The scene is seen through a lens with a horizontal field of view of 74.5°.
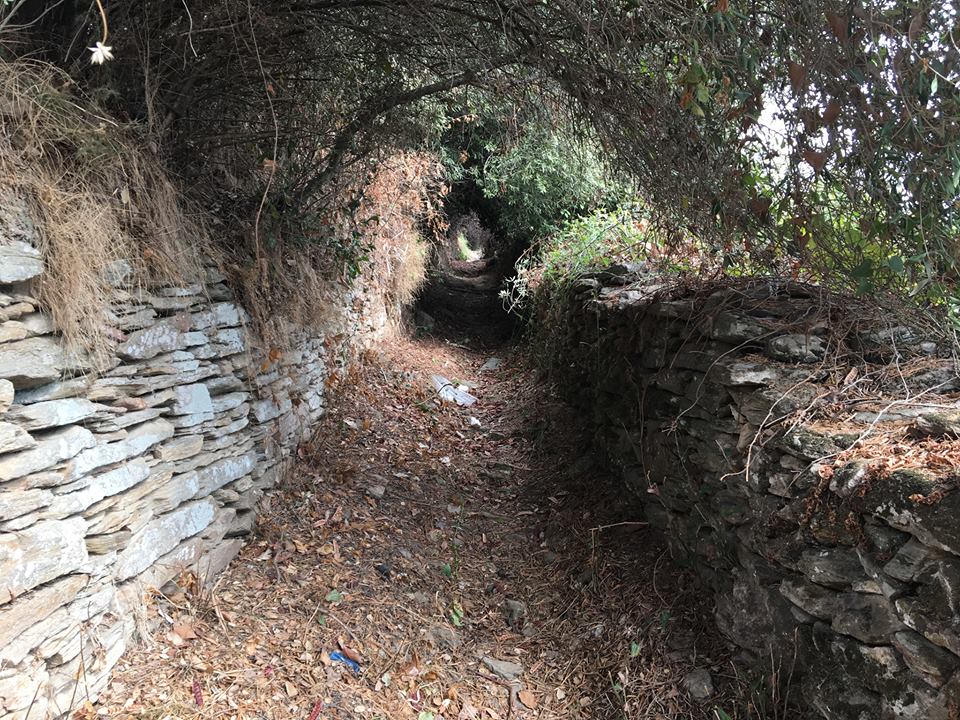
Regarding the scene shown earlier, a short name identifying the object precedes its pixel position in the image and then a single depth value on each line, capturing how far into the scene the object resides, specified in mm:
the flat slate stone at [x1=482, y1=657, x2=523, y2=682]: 3508
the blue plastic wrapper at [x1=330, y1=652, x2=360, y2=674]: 3295
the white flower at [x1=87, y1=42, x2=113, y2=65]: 1666
